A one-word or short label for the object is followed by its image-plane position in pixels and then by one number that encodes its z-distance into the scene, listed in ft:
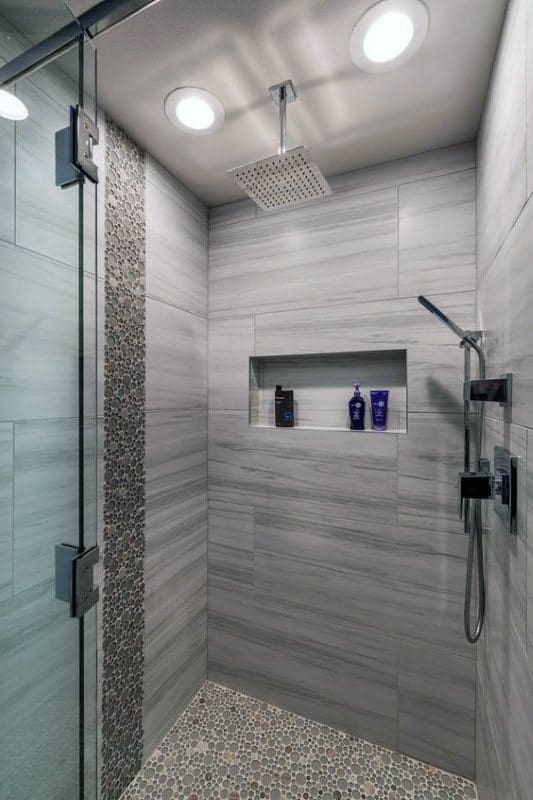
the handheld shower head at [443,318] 3.65
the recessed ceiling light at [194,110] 3.77
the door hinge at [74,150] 2.56
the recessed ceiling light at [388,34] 2.92
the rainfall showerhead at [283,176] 3.46
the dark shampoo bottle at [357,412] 5.01
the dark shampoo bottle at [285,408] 5.44
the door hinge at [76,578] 2.60
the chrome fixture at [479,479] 2.78
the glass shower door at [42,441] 2.63
